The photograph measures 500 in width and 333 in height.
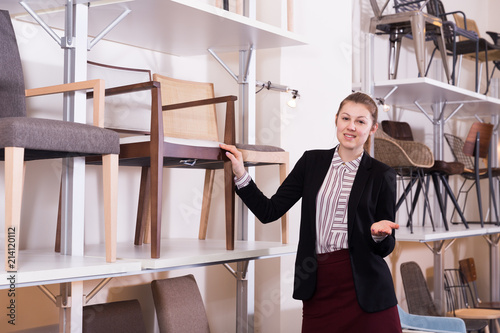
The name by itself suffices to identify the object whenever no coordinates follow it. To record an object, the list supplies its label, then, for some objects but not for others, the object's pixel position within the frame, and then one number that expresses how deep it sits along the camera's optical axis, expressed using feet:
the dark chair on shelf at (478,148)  17.99
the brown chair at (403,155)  14.61
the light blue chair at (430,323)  12.95
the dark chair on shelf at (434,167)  16.11
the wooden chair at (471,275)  19.71
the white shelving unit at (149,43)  7.36
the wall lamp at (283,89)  12.02
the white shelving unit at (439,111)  15.35
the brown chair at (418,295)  16.66
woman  7.70
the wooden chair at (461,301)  17.56
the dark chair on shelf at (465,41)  17.75
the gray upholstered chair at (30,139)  6.56
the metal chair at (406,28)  15.30
